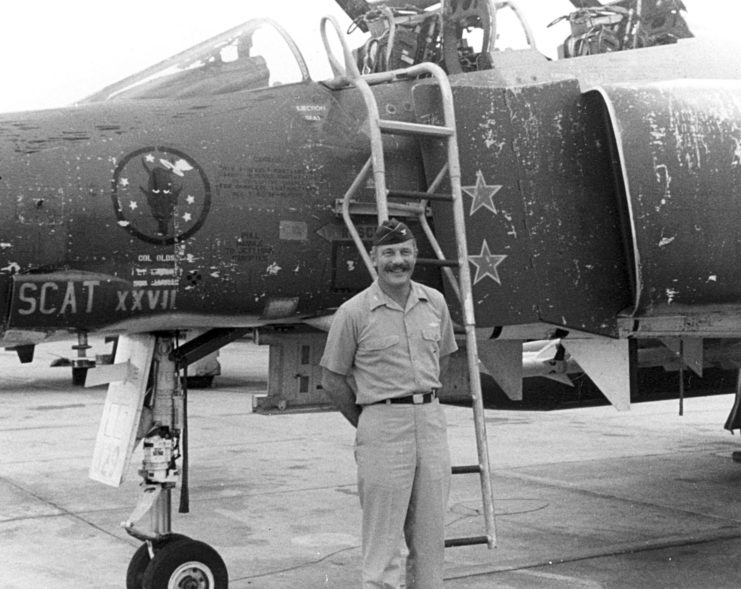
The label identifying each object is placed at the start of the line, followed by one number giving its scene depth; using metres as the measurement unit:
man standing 3.87
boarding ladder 4.52
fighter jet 4.38
